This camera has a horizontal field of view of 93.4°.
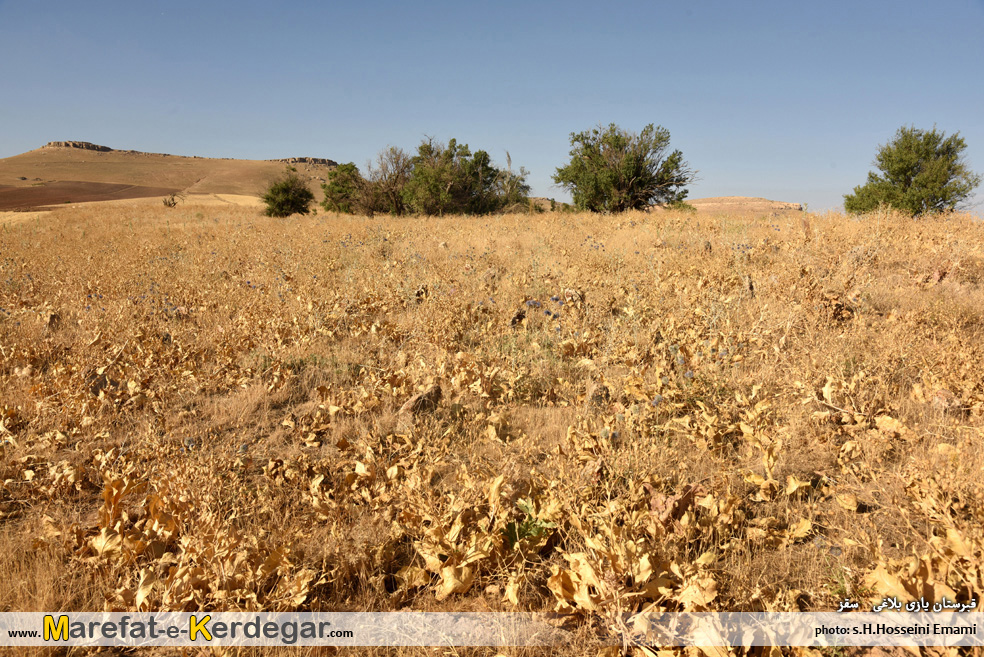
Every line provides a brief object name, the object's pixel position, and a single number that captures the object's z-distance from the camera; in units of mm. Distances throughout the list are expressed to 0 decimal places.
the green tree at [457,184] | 21922
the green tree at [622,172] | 18453
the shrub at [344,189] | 24078
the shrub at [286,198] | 22500
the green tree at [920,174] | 16219
